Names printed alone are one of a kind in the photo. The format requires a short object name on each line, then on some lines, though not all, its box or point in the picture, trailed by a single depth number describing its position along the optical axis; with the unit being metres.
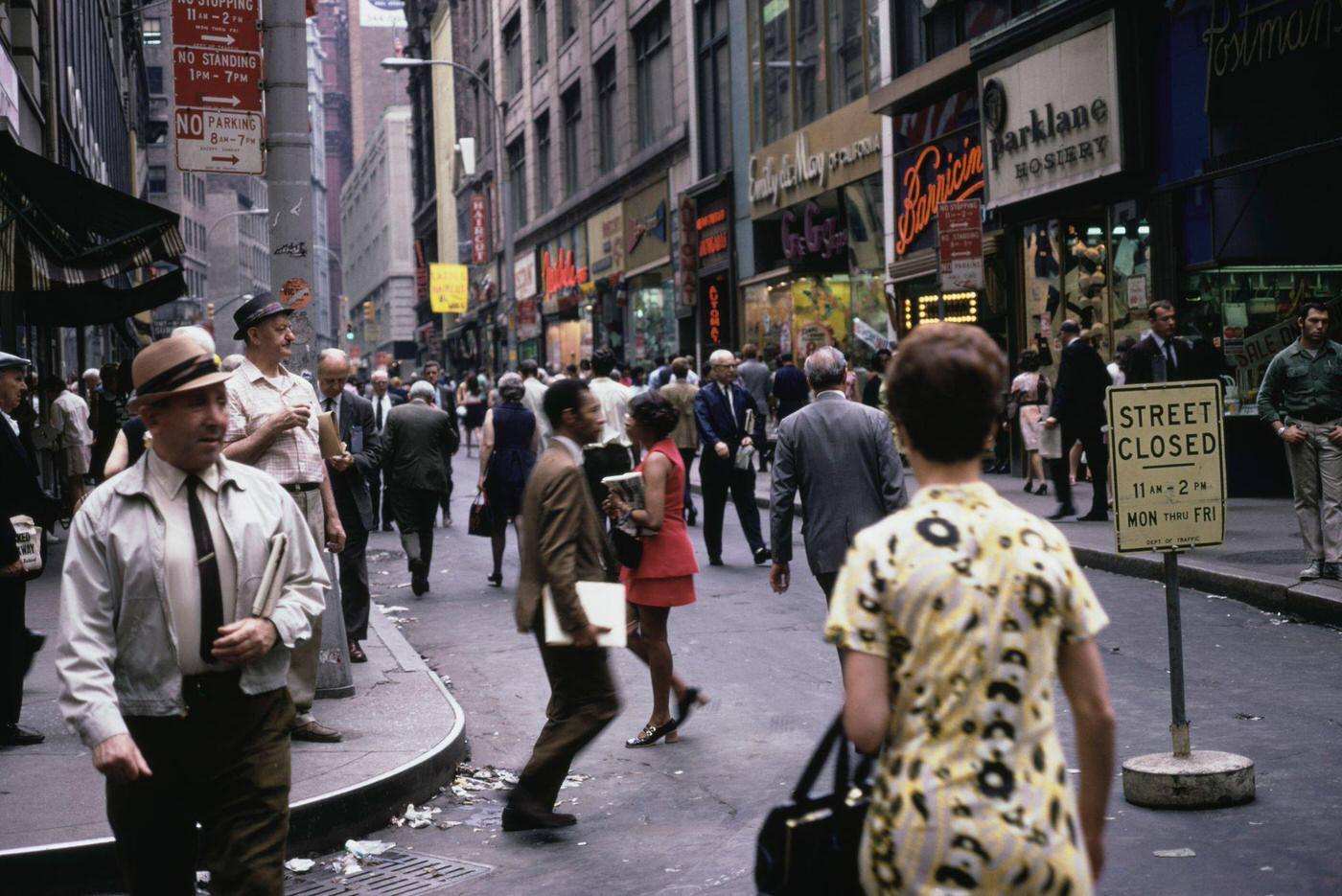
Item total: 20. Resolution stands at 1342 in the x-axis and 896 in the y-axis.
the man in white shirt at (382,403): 19.61
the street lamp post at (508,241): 37.69
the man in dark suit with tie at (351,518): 10.01
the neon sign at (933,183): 22.77
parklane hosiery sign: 18.86
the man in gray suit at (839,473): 7.35
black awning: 12.38
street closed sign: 6.54
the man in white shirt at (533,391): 18.22
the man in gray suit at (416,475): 13.39
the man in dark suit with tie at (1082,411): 15.38
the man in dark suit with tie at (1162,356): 14.57
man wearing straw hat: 3.84
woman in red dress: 7.77
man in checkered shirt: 7.09
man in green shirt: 10.67
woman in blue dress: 13.41
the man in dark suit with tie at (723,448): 14.58
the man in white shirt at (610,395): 16.47
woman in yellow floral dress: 2.62
